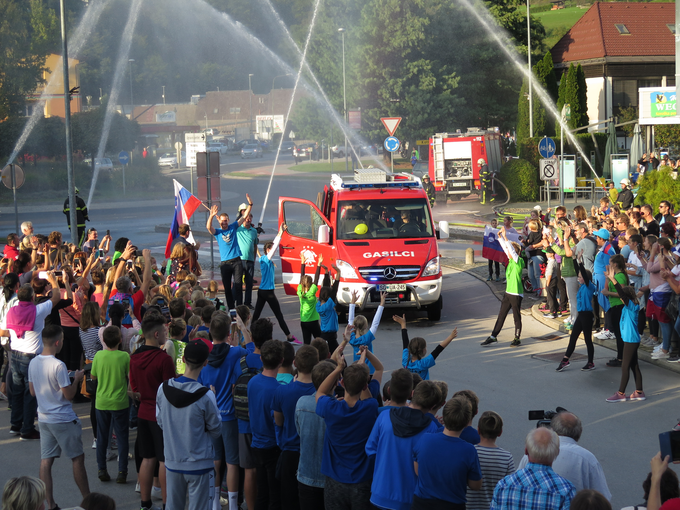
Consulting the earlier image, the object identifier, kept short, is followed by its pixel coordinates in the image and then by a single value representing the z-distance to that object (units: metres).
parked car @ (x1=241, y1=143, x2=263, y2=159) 83.12
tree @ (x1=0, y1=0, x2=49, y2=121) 51.91
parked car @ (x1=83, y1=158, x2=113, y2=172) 58.25
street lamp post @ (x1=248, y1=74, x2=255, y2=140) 115.11
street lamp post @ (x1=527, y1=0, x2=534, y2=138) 42.16
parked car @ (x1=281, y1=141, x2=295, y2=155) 94.61
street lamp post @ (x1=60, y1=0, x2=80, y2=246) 19.55
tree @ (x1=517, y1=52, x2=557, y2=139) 43.62
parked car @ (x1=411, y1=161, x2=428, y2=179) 49.73
